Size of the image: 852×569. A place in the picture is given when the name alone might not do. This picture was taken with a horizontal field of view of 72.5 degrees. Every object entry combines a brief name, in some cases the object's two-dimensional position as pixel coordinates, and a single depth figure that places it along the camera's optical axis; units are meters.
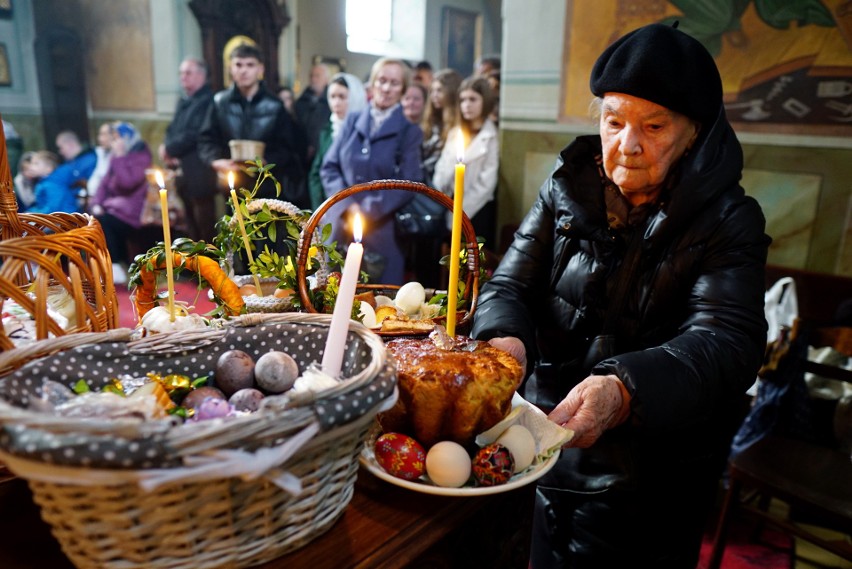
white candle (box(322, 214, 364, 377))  0.90
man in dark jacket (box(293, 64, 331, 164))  6.51
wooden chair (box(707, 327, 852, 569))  2.03
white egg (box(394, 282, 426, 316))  1.60
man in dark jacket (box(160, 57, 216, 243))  6.18
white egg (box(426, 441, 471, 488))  0.94
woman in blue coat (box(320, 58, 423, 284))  4.81
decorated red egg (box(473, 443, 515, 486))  0.94
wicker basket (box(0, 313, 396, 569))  0.61
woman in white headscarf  5.86
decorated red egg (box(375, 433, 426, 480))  0.96
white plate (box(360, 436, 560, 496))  0.90
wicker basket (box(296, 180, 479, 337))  1.29
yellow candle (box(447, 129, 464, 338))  1.15
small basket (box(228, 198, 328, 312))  1.35
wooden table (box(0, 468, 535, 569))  0.81
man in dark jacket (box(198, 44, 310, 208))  5.88
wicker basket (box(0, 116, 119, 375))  0.82
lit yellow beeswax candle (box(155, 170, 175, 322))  1.11
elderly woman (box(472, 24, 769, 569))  1.33
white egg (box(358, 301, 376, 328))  1.44
